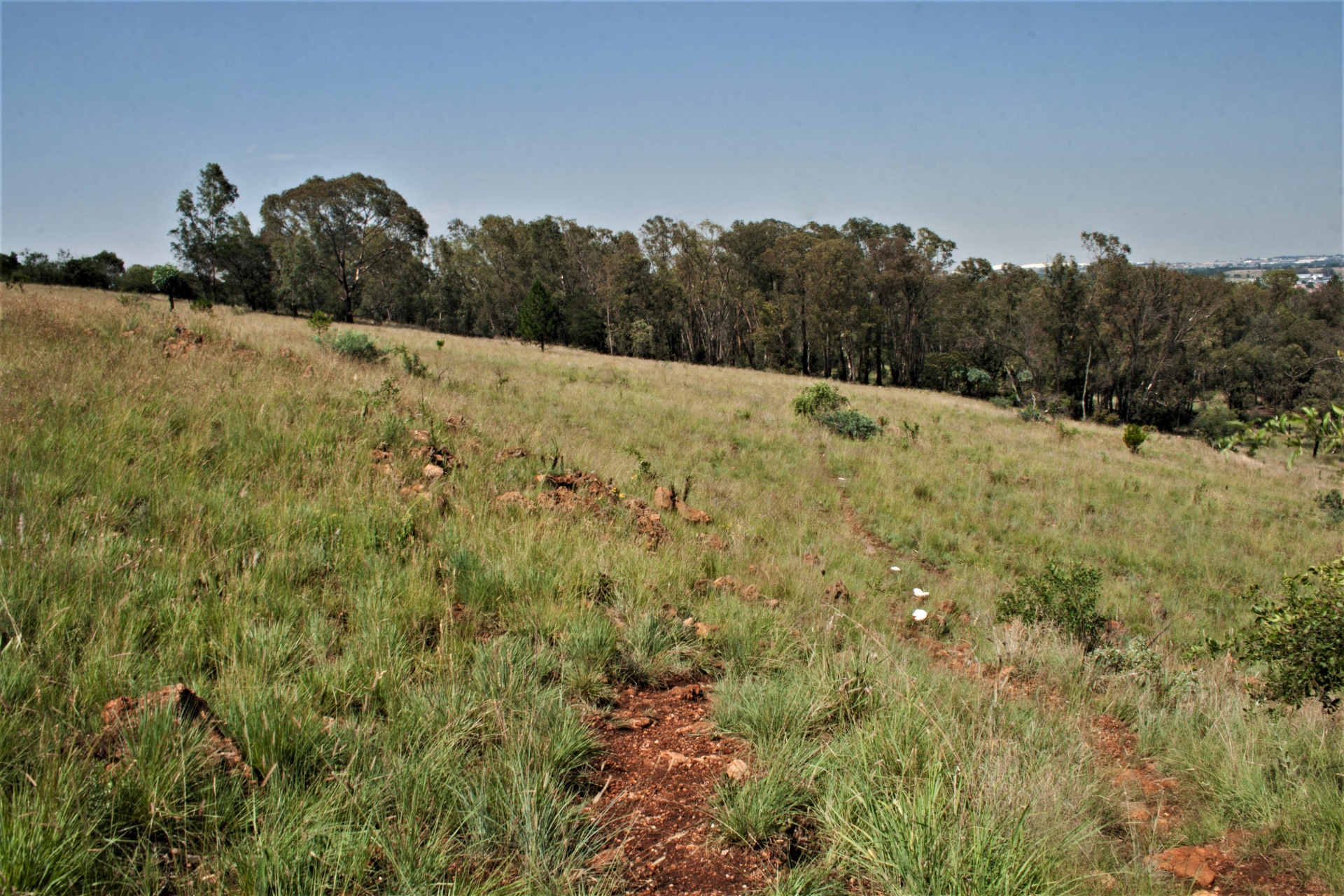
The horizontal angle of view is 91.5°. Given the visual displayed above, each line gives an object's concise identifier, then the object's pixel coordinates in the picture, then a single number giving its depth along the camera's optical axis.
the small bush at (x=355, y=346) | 12.80
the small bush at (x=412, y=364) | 13.47
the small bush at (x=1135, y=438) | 22.53
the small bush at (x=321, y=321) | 21.03
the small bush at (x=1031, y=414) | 28.70
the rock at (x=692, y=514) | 6.80
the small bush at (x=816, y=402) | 17.31
